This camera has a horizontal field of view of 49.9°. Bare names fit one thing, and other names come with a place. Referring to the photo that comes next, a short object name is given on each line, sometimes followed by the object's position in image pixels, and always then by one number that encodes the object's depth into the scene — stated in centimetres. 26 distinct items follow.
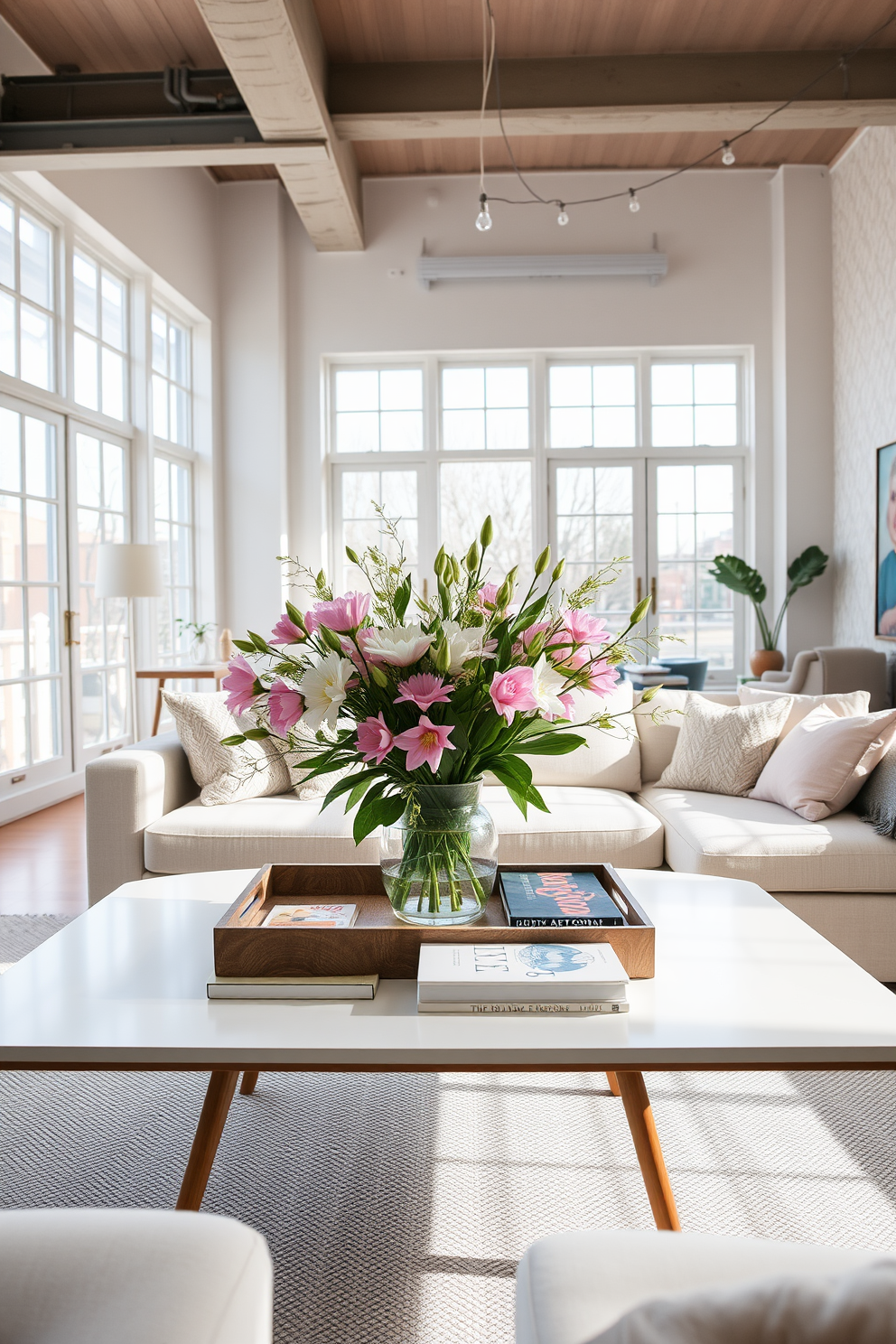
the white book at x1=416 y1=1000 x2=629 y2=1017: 131
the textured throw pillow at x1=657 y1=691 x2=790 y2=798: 308
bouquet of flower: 138
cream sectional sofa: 253
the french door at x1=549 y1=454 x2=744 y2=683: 732
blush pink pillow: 274
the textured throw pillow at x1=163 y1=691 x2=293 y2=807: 298
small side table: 532
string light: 470
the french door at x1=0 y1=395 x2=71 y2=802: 482
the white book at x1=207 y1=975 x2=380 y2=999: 137
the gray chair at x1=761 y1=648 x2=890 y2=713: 534
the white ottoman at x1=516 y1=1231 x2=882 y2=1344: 74
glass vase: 149
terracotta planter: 674
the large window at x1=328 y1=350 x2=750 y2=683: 730
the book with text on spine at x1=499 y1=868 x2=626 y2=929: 147
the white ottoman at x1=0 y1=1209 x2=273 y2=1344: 74
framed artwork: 584
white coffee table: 121
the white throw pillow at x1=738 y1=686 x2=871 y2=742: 308
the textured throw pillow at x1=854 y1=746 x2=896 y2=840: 261
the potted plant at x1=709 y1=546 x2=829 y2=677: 667
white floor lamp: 503
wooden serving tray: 139
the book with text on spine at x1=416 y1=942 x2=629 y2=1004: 131
